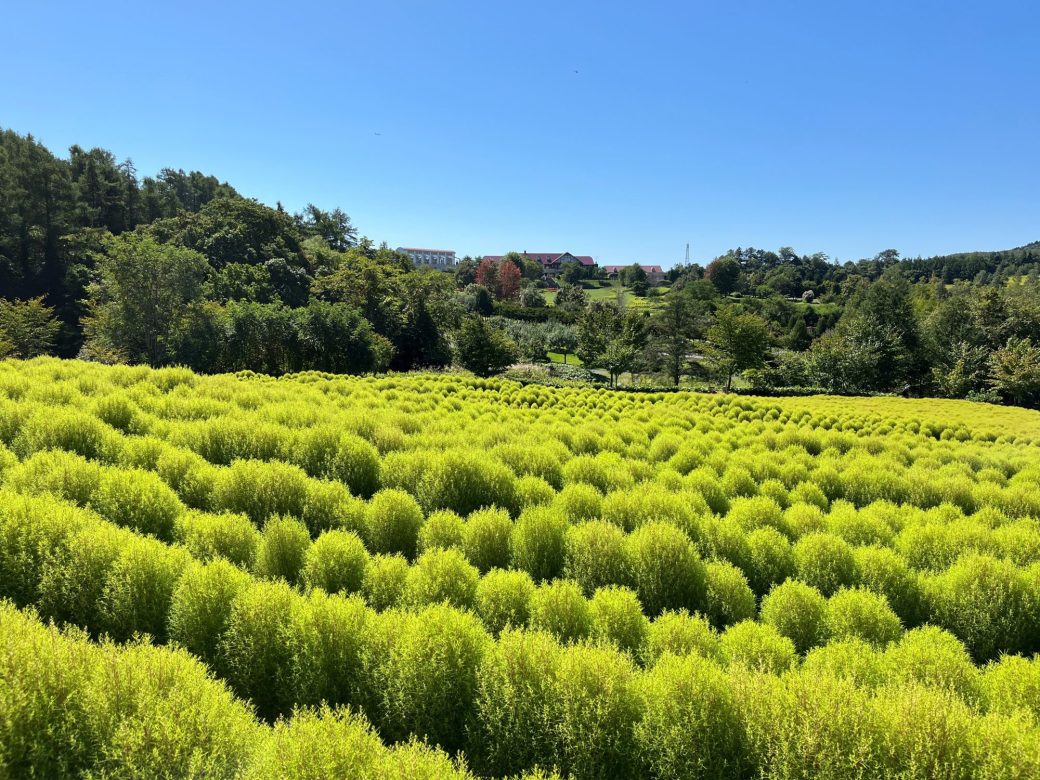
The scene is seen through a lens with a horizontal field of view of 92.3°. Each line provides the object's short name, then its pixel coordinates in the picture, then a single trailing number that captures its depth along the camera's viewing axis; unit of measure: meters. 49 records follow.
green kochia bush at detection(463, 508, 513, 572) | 6.51
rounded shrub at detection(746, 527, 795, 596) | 6.65
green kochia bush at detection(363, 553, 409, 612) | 5.23
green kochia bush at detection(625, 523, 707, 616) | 5.91
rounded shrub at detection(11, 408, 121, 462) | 7.75
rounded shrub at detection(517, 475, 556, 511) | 8.24
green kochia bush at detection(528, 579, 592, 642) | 4.72
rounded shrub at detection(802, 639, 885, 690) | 4.04
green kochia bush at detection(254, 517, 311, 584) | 5.71
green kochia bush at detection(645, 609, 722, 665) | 4.39
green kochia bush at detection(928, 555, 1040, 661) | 5.65
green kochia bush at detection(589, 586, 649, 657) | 4.65
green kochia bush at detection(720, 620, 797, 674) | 4.32
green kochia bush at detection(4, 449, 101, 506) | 6.17
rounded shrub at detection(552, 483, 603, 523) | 7.73
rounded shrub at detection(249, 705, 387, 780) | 2.60
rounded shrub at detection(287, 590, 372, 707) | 3.95
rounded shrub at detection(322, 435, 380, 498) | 8.70
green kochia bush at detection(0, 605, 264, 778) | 2.69
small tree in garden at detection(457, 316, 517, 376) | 39.12
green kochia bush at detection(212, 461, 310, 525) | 7.06
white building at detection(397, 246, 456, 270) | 190.62
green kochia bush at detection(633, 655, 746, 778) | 3.28
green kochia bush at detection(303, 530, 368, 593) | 5.48
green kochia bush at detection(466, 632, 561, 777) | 3.49
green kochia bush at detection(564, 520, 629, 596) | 6.16
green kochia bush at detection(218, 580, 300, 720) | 4.07
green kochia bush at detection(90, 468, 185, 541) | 6.11
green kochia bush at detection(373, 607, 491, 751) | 3.71
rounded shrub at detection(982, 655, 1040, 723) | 3.83
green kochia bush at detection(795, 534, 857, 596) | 6.40
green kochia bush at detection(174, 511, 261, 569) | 5.64
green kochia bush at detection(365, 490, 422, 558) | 6.74
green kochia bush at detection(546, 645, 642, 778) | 3.37
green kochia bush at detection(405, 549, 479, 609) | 5.12
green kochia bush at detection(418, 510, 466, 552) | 6.61
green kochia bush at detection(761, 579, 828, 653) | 5.24
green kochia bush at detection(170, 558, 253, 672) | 4.33
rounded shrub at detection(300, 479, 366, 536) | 6.97
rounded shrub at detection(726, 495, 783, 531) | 7.58
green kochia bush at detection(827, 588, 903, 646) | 5.10
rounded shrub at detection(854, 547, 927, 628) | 6.06
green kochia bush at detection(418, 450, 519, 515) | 8.19
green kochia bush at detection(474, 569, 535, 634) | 4.95
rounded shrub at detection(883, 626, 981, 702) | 4.07
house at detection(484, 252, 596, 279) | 157.50
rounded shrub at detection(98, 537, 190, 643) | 4.51
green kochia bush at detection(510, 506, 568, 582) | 6.46
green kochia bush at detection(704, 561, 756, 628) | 5.72
